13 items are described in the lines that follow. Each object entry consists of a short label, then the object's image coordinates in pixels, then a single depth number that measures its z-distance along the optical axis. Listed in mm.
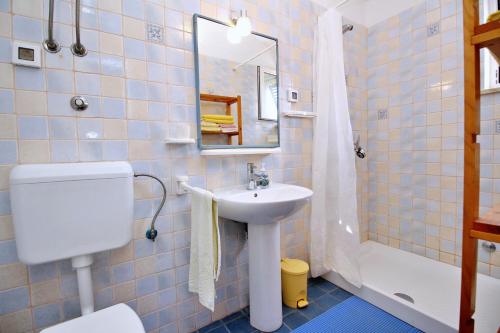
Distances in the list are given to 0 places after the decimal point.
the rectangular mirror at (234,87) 1346
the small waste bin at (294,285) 1534
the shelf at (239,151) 1327
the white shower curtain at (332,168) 1679
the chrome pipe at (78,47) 972
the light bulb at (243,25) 1385
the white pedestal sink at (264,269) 1333
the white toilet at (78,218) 861
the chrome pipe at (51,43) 937
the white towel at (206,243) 1037
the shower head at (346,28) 1865
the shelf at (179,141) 1203
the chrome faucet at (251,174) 1496
